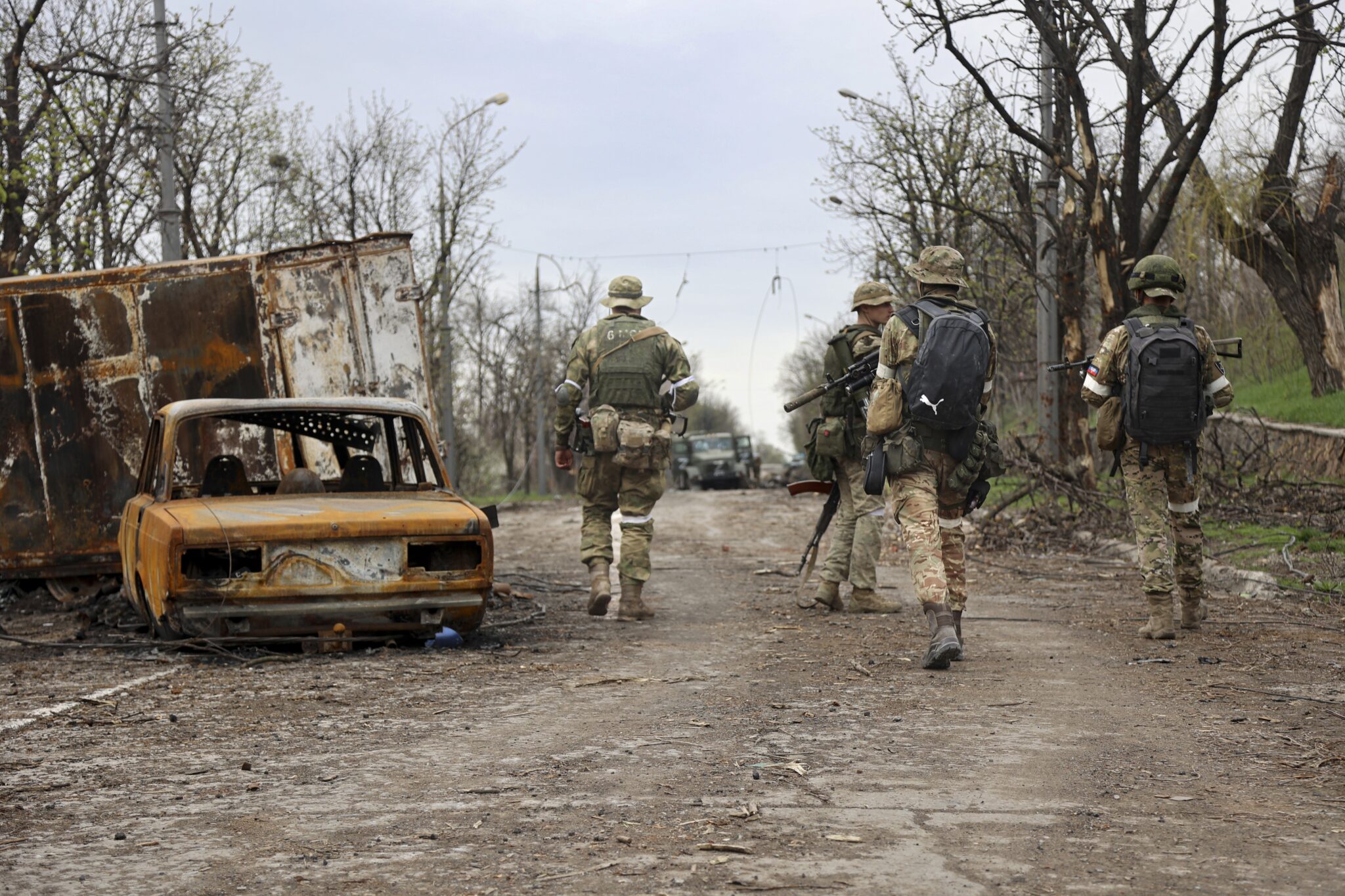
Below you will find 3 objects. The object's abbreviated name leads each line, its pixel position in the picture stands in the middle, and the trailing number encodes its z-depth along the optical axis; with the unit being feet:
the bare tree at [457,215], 113.39
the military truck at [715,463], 175.73
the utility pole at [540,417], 128.98
